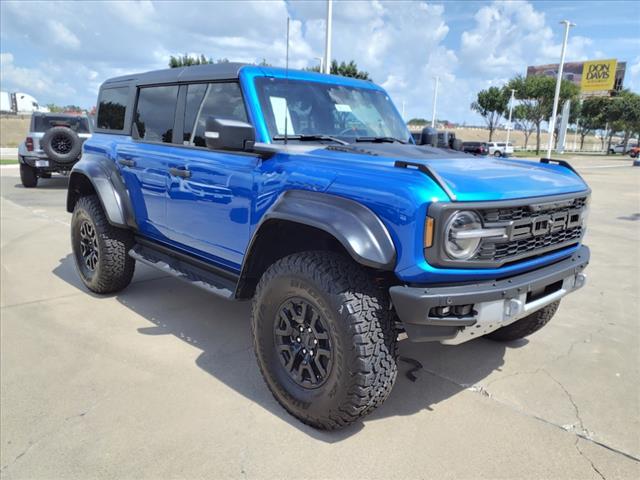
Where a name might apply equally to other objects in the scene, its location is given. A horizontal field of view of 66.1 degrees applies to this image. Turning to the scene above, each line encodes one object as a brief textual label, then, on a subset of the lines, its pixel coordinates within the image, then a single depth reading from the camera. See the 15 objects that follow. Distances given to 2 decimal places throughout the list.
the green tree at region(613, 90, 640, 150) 52.44
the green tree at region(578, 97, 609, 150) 56.52
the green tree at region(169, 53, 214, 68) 27.50
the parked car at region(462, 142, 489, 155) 31.49
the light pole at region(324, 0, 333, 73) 13.57
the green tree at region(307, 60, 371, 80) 29.88
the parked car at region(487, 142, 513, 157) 38.02
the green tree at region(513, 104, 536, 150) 49.47
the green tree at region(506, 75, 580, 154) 46.16
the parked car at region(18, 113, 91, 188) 11.98
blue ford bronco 2.26
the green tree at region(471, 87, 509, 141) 52.06
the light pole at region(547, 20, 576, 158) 26.79
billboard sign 51.25
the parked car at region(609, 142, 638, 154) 58.70
